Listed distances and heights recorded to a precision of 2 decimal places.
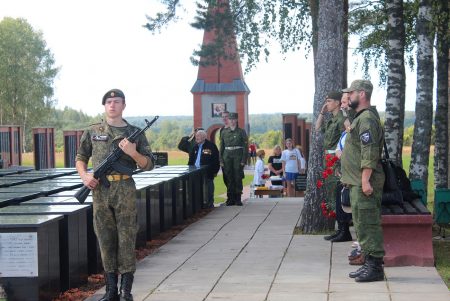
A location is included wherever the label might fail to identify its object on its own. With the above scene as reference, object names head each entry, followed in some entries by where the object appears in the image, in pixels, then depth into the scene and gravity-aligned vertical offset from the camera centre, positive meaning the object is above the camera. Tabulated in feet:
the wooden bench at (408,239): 36.76 -4.44
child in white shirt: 89.82 -4.90
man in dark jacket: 69.36 -2.68
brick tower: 251.19 +5.92
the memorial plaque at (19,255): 29.58 -3.90
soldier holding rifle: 30.11 -2.38
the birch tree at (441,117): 70.59 -0.11
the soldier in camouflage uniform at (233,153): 65.72 -2.29
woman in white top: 88.79 -4.11
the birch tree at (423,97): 55.31 +1.04
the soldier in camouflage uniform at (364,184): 33.50 -2.23
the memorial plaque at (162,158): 90.63 -3.57
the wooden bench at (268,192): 85.61 -6.23
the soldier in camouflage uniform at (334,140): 43.57 -1.01
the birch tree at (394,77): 53.06 +2.03
